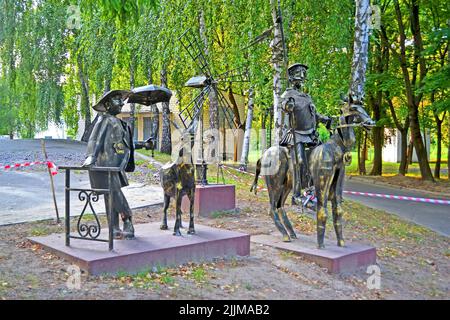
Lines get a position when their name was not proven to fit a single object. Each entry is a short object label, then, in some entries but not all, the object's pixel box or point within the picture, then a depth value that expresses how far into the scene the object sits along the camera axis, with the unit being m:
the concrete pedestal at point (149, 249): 5.41
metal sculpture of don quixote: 6.50
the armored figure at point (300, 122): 6.99
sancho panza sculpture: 6.18
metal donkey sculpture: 6.78
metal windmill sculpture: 9.97
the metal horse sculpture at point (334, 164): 6.44
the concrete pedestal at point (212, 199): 9.83
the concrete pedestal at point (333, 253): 6.27
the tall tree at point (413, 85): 18.66
